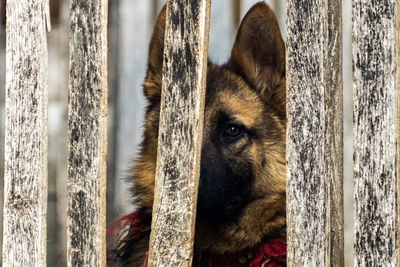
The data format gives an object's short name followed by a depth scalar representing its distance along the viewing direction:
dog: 6.24
